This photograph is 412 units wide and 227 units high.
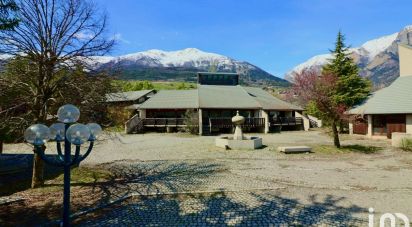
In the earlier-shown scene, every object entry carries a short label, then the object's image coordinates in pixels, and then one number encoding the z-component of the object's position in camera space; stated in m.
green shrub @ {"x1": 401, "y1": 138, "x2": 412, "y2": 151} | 20.67
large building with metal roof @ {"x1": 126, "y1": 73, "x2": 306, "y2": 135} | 33.72
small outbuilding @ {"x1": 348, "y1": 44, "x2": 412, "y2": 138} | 27.11
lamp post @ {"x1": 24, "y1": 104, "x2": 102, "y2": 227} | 6.91
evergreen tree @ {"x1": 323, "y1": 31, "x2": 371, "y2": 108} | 34.59
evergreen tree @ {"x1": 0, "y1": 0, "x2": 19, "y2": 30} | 7.45
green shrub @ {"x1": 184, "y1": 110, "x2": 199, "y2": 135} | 31.92
